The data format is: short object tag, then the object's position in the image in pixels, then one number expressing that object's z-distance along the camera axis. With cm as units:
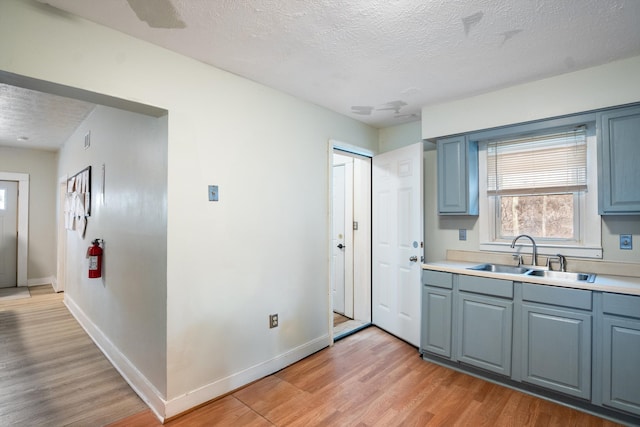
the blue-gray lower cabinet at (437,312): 287
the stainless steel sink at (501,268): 280
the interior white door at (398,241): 330
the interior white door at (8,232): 557
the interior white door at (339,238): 432
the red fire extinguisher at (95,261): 324
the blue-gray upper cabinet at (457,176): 304
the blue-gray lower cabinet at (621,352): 201
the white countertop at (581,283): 207
